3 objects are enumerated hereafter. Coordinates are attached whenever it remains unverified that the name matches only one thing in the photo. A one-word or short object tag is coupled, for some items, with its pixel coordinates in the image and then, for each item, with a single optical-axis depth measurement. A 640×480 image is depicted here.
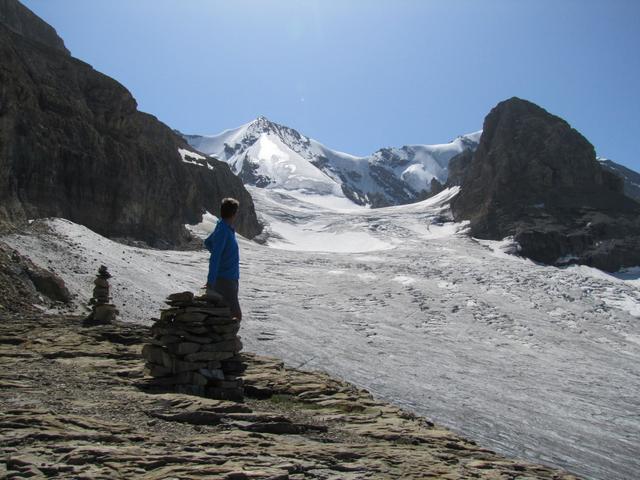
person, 8.93
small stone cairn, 14.38
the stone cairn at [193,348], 8.69
